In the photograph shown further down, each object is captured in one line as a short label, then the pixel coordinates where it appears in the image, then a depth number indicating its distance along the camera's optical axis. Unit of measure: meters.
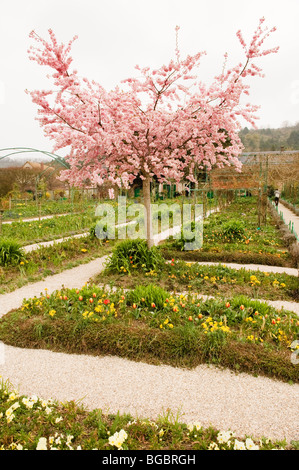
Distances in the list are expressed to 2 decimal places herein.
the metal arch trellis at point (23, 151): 9.91
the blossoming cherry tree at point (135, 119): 5.45
